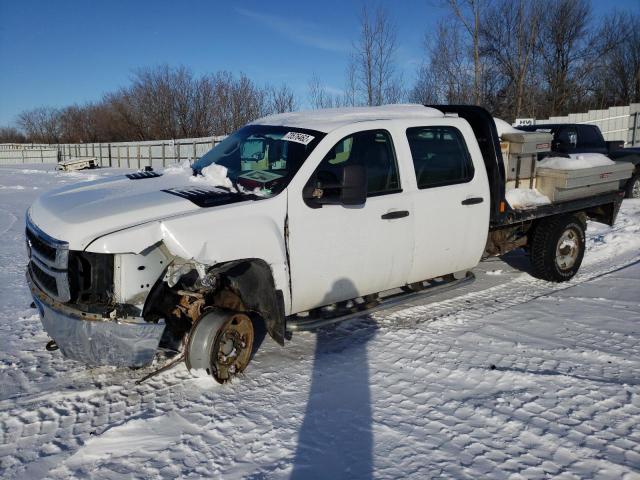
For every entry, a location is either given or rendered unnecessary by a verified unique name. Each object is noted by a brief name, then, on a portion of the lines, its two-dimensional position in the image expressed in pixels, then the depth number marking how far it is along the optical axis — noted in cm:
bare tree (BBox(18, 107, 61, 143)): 7613
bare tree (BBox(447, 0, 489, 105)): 1927
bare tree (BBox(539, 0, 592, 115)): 3300
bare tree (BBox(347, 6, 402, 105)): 1912
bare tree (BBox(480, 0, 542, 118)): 2239
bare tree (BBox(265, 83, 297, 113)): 2599
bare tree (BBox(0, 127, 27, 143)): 8771
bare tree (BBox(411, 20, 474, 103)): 2091
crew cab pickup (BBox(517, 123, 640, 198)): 1246
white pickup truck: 349
